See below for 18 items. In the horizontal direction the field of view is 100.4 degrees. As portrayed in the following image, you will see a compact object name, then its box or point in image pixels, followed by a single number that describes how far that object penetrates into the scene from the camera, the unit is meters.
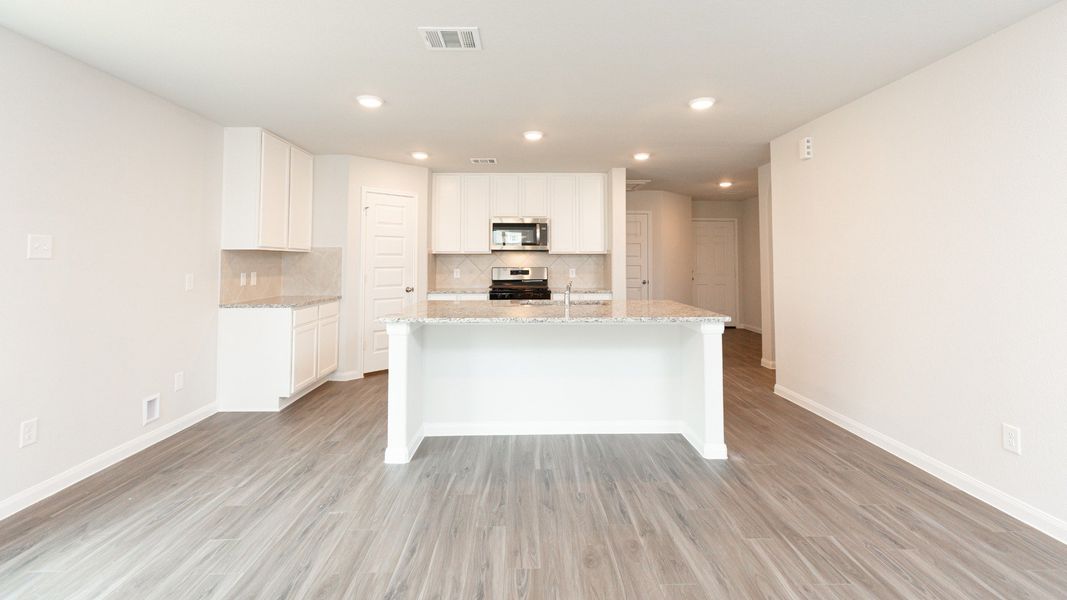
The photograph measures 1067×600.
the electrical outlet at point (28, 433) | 2.31
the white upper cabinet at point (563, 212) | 5.76
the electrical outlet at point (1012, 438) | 2.22
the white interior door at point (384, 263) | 5.05
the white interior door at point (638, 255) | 7.30
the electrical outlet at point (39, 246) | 2.37
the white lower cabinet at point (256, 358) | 3.87
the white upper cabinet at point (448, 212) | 5.73
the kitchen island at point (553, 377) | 3.23
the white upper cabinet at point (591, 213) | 5.77
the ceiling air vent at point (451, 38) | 2.36
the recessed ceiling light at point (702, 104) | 3.29
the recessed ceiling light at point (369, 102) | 3.27
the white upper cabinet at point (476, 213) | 5.73
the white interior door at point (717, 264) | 8.45
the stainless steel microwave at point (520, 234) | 5.68
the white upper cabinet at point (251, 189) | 3.97
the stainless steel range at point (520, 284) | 5.73
